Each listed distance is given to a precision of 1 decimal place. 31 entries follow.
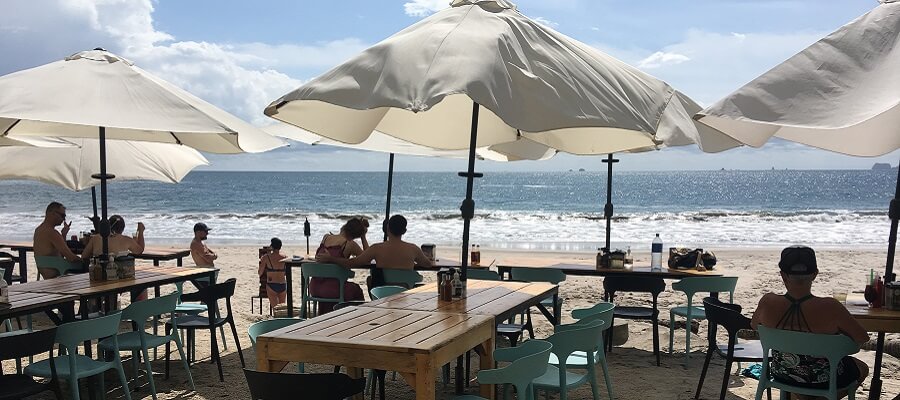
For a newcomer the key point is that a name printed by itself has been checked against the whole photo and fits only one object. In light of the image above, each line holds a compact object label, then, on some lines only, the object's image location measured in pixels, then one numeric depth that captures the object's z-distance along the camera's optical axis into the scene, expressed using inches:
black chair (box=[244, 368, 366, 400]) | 115.0
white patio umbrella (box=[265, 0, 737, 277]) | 134.9
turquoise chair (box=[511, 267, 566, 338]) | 244.2
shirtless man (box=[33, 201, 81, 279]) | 272.2
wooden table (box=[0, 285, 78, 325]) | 163.4
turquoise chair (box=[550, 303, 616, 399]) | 168.6
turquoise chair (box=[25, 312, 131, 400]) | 152.9
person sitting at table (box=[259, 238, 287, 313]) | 305.4
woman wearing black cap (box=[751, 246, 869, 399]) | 148.6
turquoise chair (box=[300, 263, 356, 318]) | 247.1
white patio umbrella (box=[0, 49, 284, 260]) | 171.8
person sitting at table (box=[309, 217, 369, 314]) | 257.1
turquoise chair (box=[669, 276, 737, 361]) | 228.7
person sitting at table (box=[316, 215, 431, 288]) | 241.9
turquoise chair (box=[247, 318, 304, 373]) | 144.9
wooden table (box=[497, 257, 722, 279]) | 259.0
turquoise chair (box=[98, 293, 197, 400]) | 179.2
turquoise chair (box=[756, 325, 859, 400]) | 142.6
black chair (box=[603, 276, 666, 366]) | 232.9
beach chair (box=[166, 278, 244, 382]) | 199.9
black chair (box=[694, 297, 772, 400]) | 177.8
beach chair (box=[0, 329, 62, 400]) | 138.6
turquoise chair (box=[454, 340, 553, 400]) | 121.1
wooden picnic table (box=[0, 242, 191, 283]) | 309.3
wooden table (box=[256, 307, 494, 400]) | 120.5
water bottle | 264.7
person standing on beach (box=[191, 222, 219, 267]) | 299.7
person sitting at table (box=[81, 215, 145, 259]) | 264.4
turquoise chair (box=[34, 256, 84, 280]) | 267.1
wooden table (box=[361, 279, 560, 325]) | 163.8
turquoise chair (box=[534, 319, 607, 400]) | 144.7
